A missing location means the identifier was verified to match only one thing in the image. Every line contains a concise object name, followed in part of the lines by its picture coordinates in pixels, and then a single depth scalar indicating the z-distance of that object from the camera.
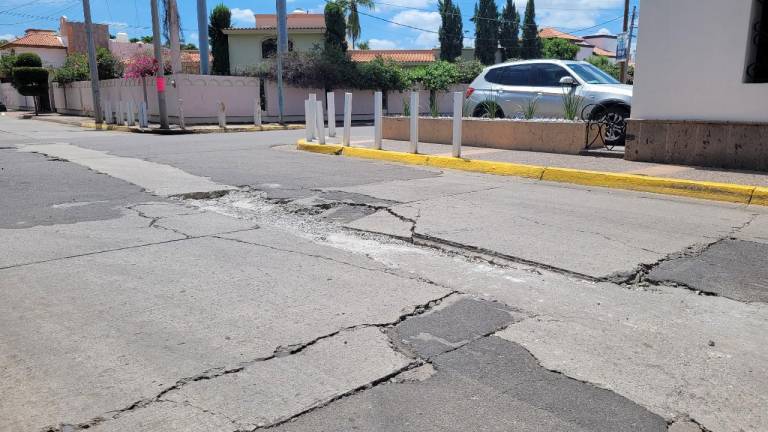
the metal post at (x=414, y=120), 11.85
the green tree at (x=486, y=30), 65.25
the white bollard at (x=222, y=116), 25.33
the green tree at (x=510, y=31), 65.62
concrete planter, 11.44
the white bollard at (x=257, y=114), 26.98
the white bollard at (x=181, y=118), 24.62
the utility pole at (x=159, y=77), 24.05
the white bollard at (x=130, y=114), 26.72
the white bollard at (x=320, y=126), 14.14
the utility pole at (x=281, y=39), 28.19
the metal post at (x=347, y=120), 13.43
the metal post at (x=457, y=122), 11.02
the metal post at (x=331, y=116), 14.84
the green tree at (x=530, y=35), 65.88
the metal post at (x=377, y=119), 12.63
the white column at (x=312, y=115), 14.54
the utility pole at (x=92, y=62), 26.73
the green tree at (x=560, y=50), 61.15
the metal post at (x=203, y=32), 32.47
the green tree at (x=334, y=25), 40.91
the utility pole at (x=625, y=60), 22.96
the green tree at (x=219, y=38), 41.50
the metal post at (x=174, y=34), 28.95
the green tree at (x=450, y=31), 63.22
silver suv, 11.71
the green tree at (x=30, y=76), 39.67
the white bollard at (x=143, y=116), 24.97
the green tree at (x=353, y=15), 48.62
